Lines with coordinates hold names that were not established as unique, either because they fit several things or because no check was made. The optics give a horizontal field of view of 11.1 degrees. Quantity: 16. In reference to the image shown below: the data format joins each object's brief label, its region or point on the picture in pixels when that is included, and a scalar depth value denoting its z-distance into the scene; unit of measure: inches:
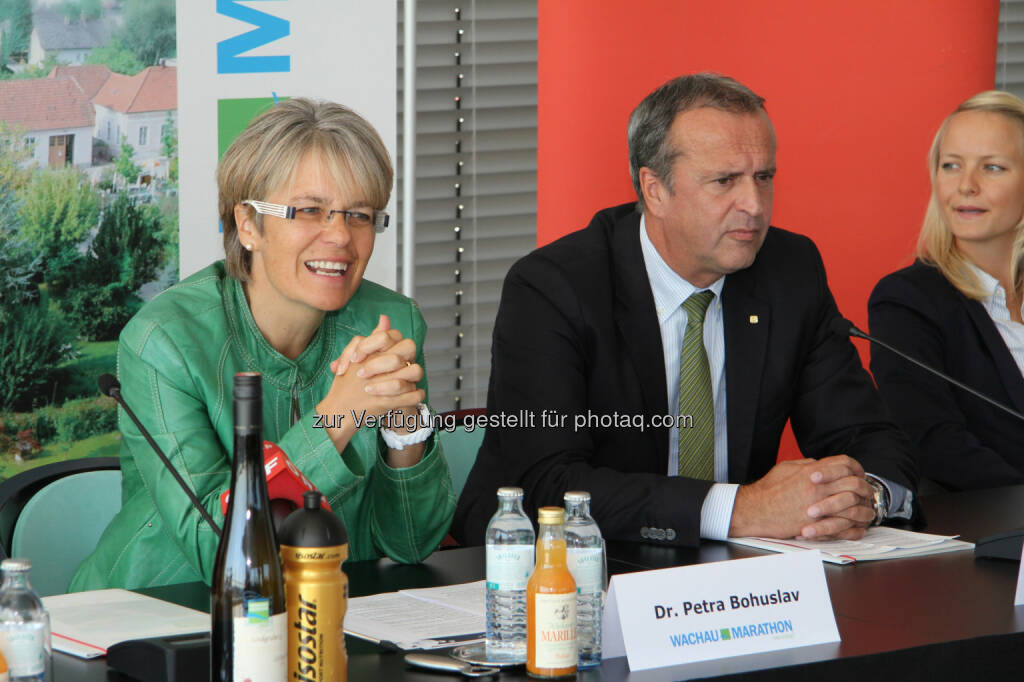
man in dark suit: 281.9
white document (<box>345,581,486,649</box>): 239.4
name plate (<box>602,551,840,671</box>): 236.6
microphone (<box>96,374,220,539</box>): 234.2
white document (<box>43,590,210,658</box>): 238.7
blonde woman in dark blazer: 333.0
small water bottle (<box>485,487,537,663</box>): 235.0
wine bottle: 225.7
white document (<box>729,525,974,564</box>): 260.9
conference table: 236.5
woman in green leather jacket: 260.8
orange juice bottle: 231.4
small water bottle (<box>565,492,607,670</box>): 235.3
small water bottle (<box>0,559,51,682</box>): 226.1
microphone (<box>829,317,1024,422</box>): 269.6
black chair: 262.9
